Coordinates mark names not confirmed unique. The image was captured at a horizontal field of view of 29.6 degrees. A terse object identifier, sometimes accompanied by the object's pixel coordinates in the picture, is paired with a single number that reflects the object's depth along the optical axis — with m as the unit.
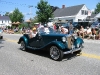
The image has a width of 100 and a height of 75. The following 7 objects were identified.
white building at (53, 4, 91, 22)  52.56
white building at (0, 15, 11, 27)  95.35
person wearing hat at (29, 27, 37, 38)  9.88
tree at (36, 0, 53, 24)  37.78
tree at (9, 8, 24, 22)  62.91
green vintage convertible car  8.08
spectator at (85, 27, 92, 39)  17.28
